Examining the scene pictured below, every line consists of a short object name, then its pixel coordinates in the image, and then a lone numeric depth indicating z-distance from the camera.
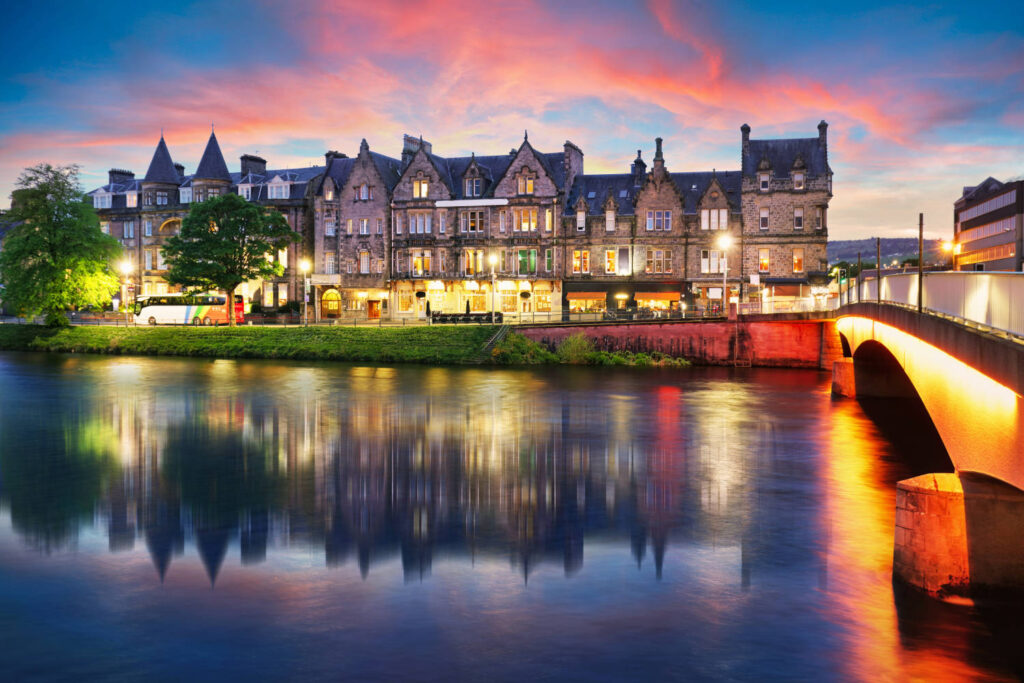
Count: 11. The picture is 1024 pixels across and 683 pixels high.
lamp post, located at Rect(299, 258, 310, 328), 72.47
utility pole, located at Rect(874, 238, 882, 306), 25.73
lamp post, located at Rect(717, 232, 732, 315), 63.76
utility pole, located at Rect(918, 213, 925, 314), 18.08
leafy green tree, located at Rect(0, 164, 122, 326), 70.56
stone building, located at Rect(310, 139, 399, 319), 82.25
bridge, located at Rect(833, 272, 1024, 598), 11.58
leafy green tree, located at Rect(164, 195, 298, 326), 73.00
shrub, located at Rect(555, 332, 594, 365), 60.88
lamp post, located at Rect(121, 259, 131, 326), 82.31
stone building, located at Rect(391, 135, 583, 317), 77.06
